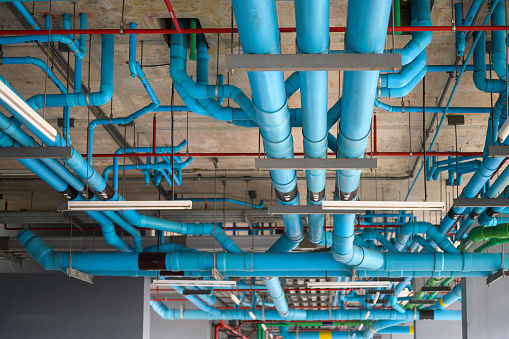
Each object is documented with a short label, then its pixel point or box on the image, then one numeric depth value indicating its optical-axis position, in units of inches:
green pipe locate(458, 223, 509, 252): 454.7
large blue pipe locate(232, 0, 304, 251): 187.3
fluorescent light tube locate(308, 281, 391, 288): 537.0
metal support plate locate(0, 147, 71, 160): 310.2
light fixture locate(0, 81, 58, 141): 209.8
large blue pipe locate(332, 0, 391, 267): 191.8
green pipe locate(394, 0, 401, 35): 302.7
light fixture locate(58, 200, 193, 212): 328.2
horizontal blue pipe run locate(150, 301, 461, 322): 857.5
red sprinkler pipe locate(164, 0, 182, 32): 275.7
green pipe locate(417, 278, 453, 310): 736.3
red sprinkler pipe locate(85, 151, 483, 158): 452.8
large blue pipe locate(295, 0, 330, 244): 191.8
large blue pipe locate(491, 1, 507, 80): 315.6
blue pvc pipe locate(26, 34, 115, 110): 343.9
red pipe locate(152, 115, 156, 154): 462.6
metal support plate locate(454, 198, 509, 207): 369.1
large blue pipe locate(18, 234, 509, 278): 513.7
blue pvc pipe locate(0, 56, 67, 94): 335.0
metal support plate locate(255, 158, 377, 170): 297.3
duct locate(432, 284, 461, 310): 733.3
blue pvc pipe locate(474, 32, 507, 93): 341.7
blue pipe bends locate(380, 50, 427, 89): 311.0
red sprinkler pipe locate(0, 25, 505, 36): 286.2
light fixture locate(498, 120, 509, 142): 236.3
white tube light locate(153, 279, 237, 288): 525.3
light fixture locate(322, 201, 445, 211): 320.2
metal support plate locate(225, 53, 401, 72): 199.3
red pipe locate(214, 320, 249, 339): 1166.3
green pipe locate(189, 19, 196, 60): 340.2
